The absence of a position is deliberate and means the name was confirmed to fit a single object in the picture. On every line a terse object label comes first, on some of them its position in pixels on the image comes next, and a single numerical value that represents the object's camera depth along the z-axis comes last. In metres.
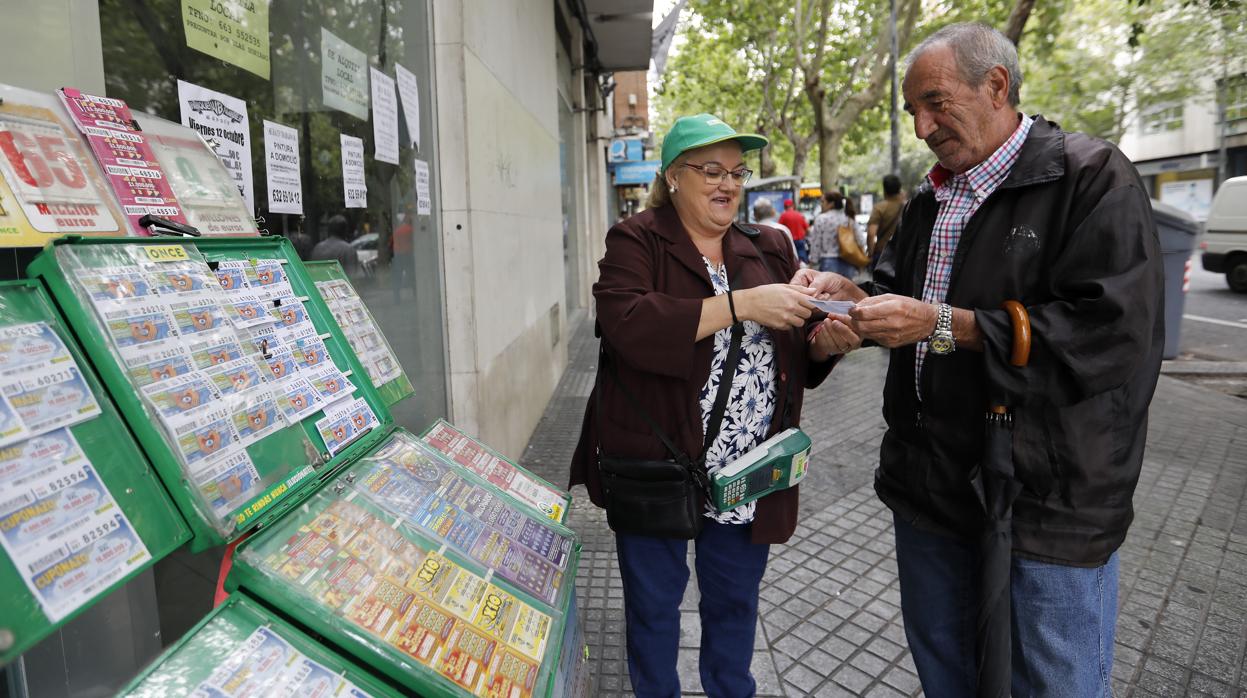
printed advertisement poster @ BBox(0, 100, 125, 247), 1.15
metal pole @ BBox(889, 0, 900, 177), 16.64
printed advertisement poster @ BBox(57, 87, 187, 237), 1.35
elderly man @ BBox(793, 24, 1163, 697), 1.65
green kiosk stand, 1.07
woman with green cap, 2.10
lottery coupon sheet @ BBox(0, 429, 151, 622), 0.87
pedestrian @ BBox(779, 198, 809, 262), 13.12
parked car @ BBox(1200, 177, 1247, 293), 13.69
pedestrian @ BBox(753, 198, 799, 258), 12.15
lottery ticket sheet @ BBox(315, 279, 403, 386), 1.88
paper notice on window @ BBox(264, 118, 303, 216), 2.45
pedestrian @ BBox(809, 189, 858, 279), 10.54
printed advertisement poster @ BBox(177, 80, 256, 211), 2.01
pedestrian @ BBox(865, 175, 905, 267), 8.43
